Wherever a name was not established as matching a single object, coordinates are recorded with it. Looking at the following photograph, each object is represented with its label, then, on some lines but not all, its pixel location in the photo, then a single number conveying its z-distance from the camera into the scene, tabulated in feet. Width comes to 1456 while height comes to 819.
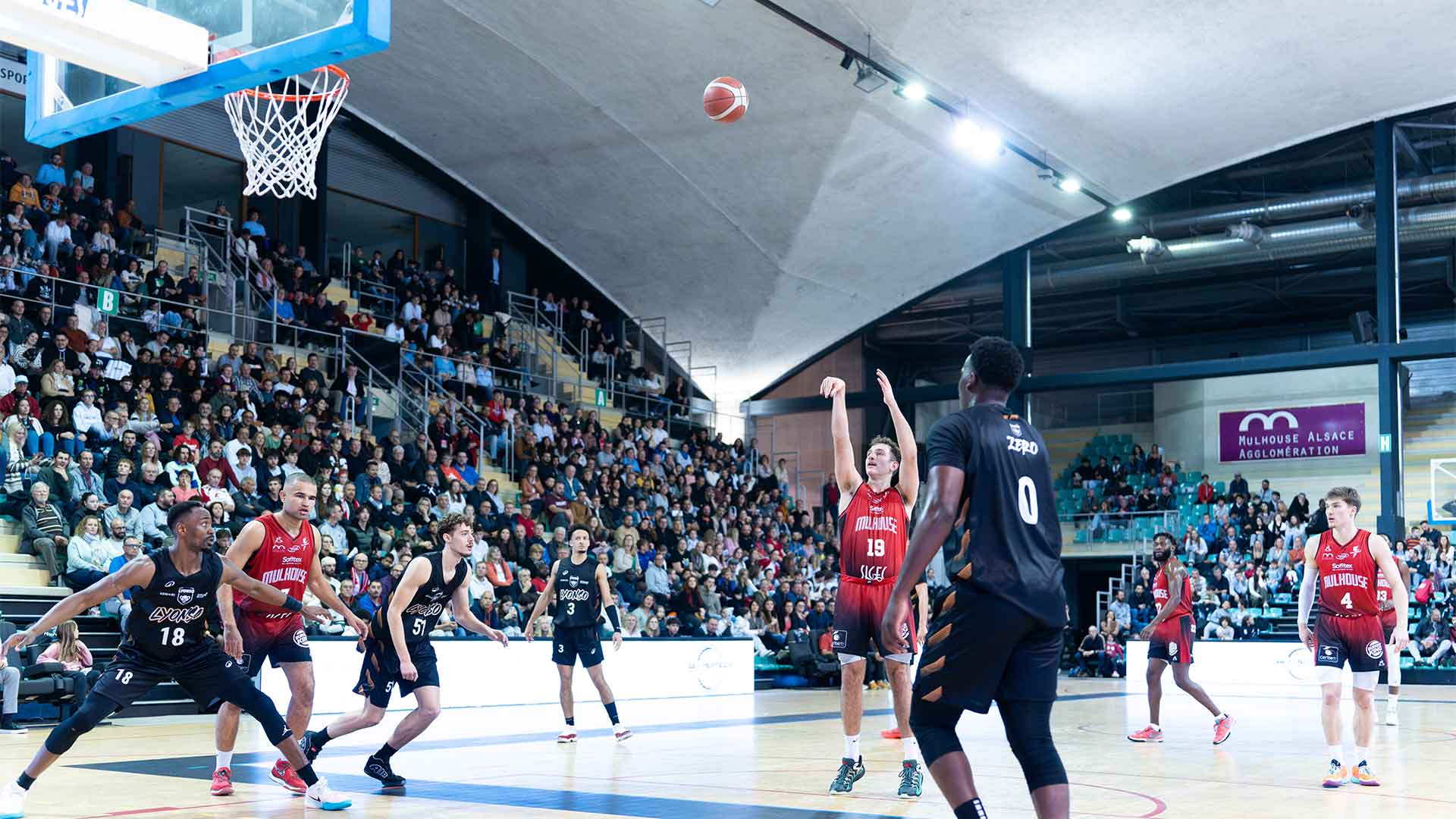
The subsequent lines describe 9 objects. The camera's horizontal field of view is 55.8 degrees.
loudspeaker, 107.55
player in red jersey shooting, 29.99
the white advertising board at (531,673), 51.72
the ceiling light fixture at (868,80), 73.92
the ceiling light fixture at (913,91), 75.61
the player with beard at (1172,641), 41.75
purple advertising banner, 116.06
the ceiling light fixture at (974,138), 80.64
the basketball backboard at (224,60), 25.25
